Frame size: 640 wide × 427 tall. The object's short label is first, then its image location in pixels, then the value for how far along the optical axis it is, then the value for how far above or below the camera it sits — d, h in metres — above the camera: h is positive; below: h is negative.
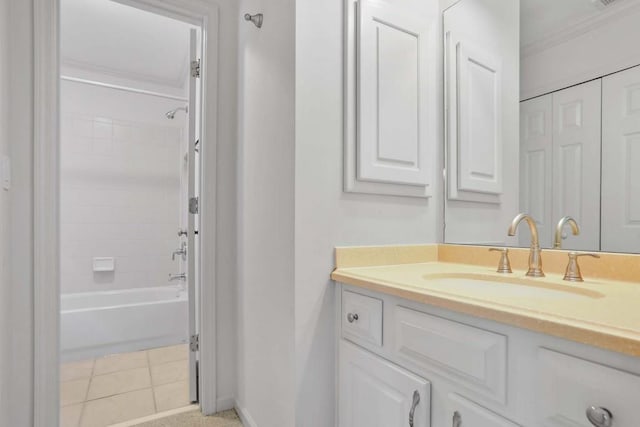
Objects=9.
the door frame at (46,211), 1.37 +0.00
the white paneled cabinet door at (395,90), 1.21 +0.48
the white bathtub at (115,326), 2.44 -0.91
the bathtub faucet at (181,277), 2.94 -0.60
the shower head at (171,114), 3.17 +0.95
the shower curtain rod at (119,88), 2.50 +0.99
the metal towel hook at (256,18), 1.41 +0.83
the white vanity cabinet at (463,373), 0.51 -0.33
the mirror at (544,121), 0.96 +0.32
